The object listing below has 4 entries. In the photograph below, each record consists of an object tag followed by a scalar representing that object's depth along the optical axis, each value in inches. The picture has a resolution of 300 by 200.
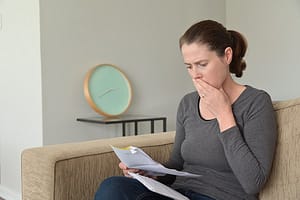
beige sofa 49.3
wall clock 98.1
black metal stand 94.5
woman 46.6
